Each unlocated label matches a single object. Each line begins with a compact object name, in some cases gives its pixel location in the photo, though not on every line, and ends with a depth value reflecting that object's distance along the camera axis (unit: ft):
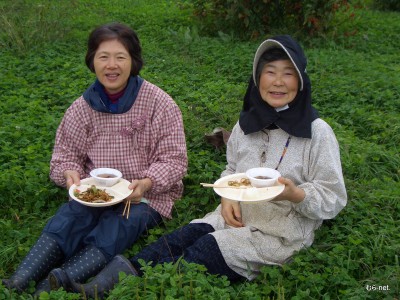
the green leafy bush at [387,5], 38.78
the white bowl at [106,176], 10.85
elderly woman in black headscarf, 9.73
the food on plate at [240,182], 9.97
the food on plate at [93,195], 10.61
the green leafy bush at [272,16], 26.66
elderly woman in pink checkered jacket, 11.06
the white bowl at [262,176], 9.38
